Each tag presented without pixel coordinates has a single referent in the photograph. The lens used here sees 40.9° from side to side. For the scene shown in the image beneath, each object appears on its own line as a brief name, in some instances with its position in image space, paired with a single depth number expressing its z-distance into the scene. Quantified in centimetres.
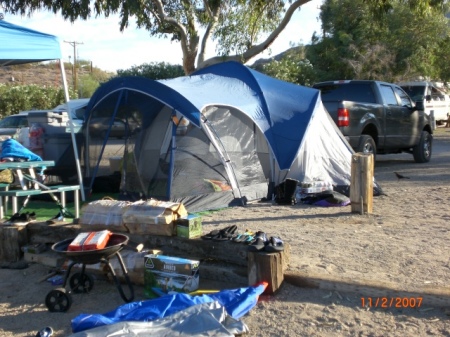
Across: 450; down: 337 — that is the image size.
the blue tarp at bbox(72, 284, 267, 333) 439
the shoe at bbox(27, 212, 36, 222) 682
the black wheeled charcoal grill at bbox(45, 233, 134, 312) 491
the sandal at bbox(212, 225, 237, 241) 558
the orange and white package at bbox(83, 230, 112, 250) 502
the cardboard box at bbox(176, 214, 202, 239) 565
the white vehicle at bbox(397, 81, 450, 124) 2347
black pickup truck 1159
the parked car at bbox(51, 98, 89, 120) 1345
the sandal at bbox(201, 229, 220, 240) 563
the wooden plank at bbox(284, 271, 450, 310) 473
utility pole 3732
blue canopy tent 784
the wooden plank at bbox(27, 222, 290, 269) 543
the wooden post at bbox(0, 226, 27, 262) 643
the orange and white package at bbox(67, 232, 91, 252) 504
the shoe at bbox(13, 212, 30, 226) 660
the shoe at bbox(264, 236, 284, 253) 513
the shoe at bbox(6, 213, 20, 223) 670
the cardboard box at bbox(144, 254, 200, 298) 517
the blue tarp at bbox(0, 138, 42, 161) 813
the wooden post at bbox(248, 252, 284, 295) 508
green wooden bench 740
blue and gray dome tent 885
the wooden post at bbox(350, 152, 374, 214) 827
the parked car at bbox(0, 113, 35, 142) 1677
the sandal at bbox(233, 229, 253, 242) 553
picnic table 750
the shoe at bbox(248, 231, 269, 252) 519
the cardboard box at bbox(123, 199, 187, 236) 573
